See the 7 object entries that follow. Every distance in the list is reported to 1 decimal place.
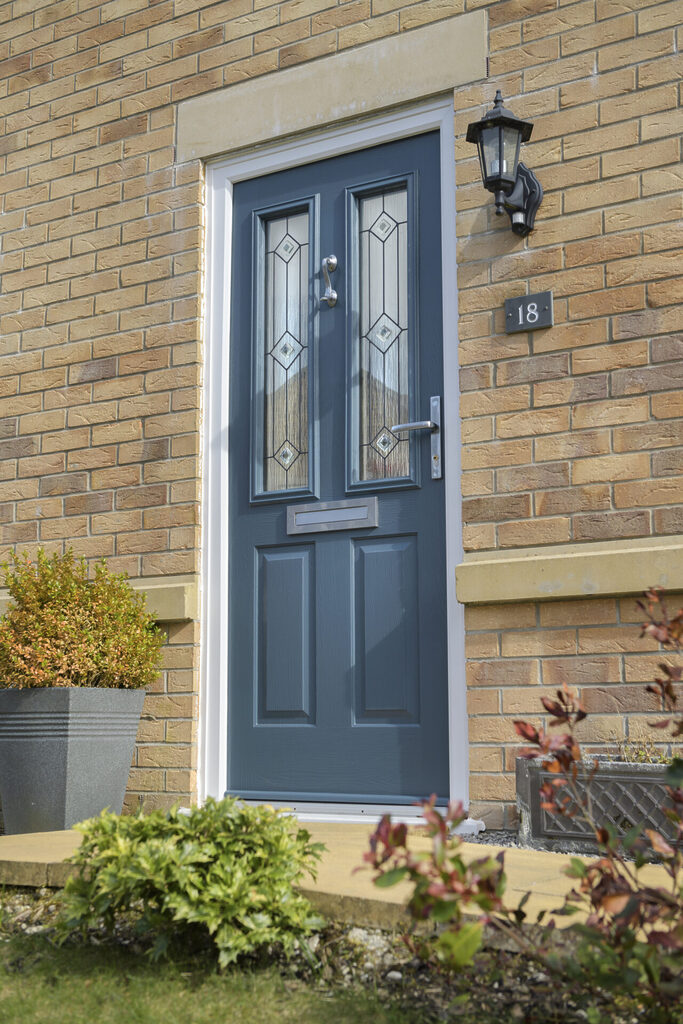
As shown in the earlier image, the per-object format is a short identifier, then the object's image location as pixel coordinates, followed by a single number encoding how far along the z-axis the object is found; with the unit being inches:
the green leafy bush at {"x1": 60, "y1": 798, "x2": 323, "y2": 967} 90.6
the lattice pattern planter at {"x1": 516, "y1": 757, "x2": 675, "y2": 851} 126.5
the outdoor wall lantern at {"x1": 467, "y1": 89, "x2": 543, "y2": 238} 154.1
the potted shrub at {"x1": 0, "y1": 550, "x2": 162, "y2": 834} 154.3
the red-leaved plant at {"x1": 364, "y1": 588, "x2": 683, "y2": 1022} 68.4
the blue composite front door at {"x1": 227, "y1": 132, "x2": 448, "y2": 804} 163.3
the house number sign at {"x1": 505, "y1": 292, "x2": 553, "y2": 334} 155.9
